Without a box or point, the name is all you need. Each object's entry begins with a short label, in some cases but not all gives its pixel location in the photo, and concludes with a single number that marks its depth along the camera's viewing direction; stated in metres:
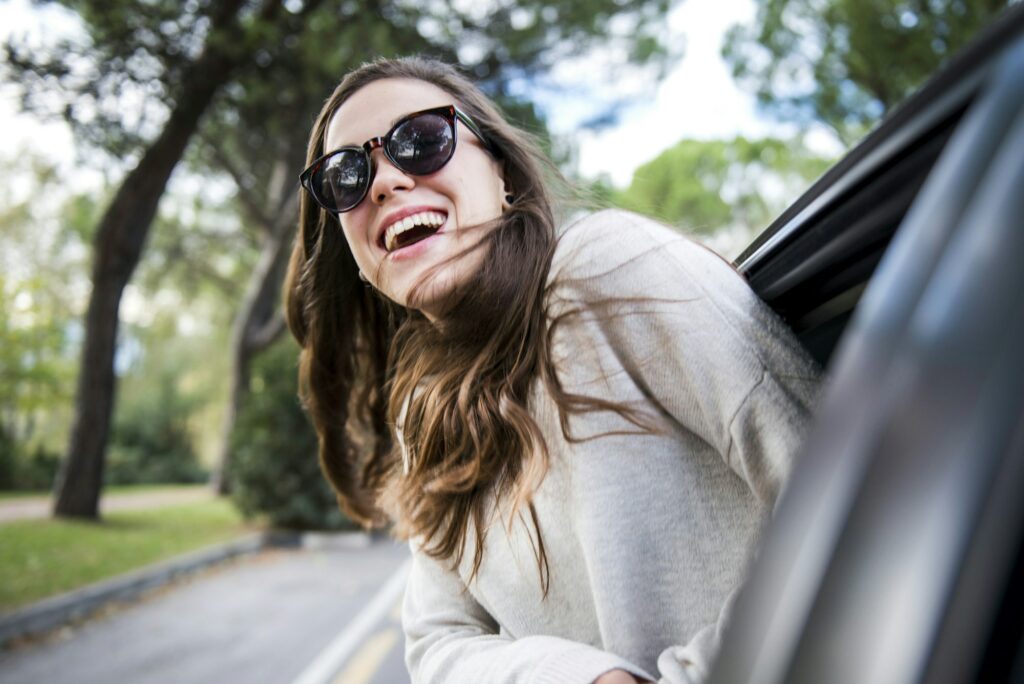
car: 0.50
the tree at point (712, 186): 37.09
